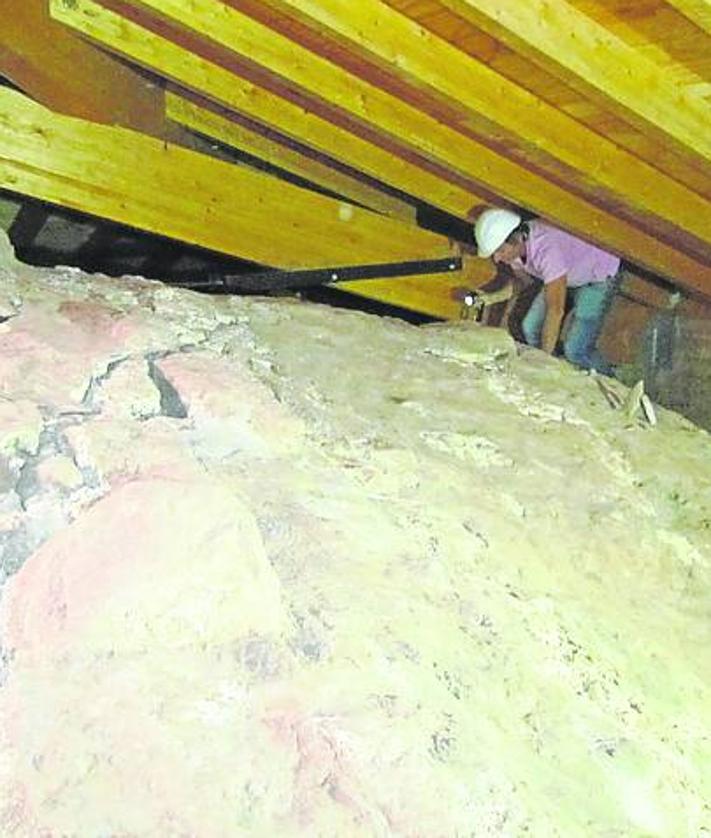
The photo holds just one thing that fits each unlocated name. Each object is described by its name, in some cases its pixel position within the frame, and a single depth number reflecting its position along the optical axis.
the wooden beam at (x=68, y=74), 2.67
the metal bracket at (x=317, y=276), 3.62
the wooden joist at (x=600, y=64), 2.09
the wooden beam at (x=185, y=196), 3.10
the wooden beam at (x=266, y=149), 3.62
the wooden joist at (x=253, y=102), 2.81
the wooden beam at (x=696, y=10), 1.92
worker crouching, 3.56
